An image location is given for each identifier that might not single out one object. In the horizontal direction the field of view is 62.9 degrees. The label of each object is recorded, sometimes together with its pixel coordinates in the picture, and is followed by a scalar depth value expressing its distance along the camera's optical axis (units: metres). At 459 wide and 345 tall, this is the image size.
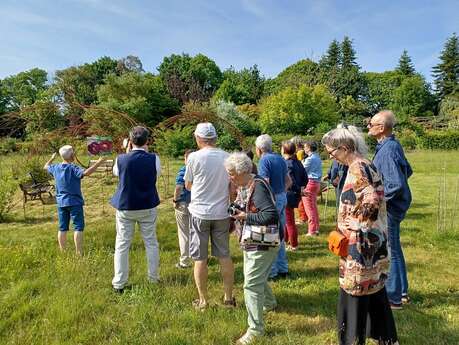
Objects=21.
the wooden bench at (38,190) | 11.14
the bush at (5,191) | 9.16
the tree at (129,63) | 42.43
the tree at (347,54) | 59.88
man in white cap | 3.56
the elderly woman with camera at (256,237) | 2.96
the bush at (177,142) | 15.78
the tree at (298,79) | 42.59
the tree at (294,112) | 32.12
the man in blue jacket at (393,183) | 3.44
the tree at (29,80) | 41.36
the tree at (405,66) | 58.50
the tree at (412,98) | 47.88
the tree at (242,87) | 40.34
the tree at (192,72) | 44.97
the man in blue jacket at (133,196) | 4.02
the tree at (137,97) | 24.12
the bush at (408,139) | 29.24
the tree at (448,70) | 52.59
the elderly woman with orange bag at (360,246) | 2.44
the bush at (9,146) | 11.75
